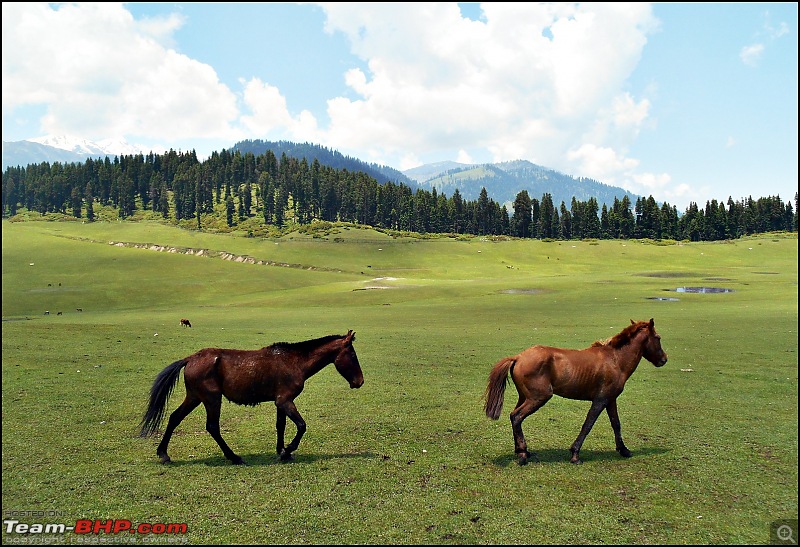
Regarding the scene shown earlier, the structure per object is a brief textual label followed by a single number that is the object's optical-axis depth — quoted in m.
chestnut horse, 10.87
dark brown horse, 10.75
